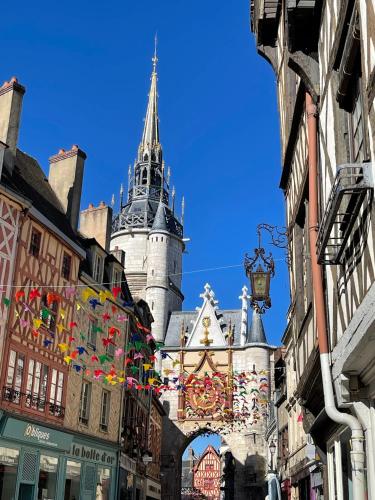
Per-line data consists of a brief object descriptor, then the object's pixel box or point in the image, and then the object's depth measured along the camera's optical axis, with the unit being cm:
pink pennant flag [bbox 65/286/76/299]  1539
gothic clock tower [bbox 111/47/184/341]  4278
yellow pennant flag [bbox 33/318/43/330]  1242
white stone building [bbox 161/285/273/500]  3541
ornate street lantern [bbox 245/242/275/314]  975
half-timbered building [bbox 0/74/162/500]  1358
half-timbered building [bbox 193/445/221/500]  5550
